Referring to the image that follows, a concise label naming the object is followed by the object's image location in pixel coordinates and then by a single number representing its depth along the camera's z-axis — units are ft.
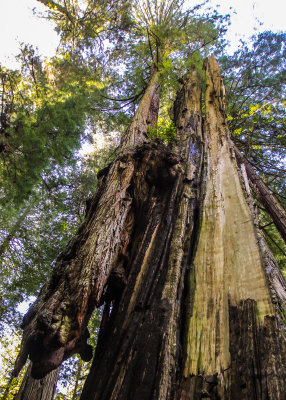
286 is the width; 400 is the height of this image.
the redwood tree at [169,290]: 5.26
